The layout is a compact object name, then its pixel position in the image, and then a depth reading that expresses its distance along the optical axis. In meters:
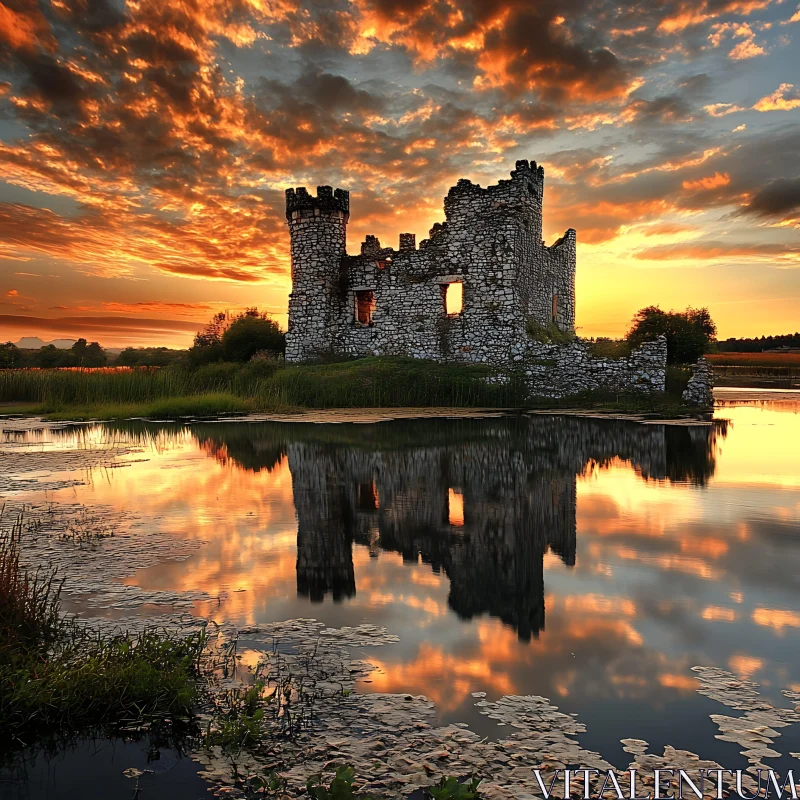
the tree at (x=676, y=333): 24.92
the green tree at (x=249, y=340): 30.27
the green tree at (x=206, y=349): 30.30
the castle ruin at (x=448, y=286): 24.09
